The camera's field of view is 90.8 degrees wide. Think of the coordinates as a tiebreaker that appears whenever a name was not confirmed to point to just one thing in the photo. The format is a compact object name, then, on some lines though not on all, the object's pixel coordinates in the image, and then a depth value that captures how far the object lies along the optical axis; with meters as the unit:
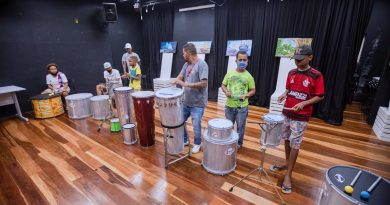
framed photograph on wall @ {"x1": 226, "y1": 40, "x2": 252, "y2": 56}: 4.97
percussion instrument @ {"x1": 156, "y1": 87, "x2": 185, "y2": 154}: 2.26
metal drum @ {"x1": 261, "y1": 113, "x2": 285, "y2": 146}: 1.94
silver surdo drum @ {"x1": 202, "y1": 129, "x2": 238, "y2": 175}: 2.23
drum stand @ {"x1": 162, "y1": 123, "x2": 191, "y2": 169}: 2.47
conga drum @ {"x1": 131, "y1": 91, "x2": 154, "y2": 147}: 2.86
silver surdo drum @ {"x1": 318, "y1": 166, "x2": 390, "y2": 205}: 1.10
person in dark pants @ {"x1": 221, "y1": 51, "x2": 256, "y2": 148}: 2.44
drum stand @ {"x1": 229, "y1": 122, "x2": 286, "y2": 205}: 1.89
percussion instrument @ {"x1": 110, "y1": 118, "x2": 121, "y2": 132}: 3.64
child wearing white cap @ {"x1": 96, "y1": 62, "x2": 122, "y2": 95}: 4.64
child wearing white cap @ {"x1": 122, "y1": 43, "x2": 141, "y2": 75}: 5.77
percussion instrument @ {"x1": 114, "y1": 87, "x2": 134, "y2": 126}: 3.15
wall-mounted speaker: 5.48
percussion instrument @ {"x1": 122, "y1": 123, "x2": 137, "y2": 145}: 3.16
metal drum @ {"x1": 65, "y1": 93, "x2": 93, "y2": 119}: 4.35
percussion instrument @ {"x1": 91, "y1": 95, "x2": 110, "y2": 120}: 4.24
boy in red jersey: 1.80
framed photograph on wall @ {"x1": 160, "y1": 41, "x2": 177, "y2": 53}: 6.47
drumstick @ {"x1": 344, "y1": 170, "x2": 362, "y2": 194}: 1.11
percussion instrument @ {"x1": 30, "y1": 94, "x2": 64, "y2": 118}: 4.35
